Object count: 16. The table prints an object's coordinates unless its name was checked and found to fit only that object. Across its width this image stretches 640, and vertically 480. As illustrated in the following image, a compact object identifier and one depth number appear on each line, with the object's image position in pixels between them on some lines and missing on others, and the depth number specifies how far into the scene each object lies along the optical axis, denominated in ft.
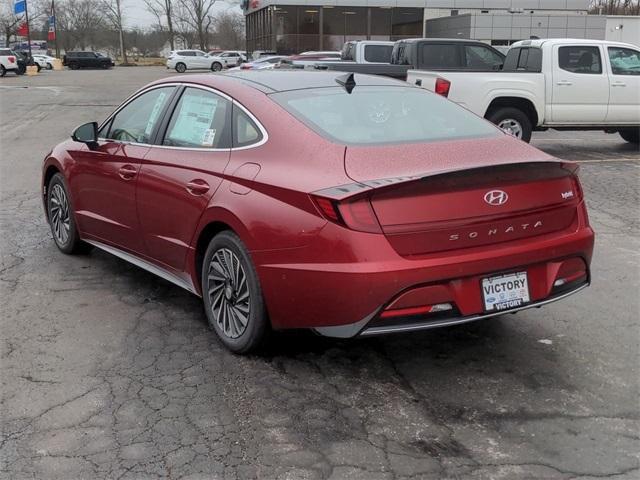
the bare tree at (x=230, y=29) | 294.66
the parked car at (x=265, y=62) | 93.06
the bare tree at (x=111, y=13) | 278.54
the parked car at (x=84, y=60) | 195.42
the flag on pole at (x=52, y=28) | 228.02
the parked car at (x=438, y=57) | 45.37
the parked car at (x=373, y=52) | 63.21
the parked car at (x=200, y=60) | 181.47
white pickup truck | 37.86
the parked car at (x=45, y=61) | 187.21
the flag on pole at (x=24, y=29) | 173.60
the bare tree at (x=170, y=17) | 274.57
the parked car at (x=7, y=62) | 138.72
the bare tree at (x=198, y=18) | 277.76
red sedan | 11.05
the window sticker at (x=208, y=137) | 14.10
